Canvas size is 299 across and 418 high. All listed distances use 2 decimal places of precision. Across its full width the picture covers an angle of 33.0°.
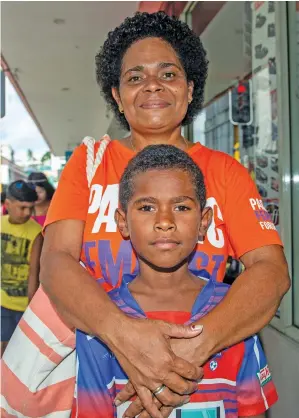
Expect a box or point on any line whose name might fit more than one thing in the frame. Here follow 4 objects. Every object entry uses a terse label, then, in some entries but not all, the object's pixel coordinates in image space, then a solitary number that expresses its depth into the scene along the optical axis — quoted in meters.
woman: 1.27
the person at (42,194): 5.49
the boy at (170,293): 1.40
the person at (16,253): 4.55
